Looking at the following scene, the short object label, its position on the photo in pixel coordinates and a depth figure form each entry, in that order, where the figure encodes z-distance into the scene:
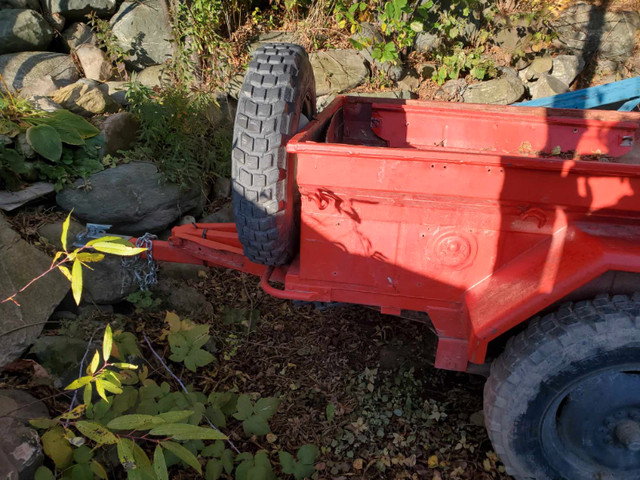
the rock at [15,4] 5.34
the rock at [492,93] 6.11
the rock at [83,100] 4.36
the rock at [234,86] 5.59
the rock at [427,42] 6.29
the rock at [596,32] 6.77
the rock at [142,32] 5.59
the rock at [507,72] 6.36
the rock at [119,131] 4.04
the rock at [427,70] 6.21
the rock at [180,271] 3.72
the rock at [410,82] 6.19
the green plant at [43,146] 3.46
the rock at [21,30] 5.12
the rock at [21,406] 2.21
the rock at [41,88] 4.66
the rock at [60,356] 2.67
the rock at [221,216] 4.38
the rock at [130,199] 3.67
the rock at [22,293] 2.72
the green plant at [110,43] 5.47
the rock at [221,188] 4.58
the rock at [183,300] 3.54
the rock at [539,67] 6.42
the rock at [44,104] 3.93
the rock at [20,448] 1.99
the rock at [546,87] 6.26
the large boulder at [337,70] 5.85
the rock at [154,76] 5.48
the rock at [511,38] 6.51
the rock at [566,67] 6.48
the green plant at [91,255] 1.27
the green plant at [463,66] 6.11
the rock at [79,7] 5.44
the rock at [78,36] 5.49
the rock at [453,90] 6.12
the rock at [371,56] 6.06
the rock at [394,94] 5.84
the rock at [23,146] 3.51
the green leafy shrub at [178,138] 4.18
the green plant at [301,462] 2.38
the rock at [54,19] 5.47
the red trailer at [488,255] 2.01
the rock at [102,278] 3.34
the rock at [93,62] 5.32
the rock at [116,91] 4.93
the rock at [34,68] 4.95
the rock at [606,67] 6.81
